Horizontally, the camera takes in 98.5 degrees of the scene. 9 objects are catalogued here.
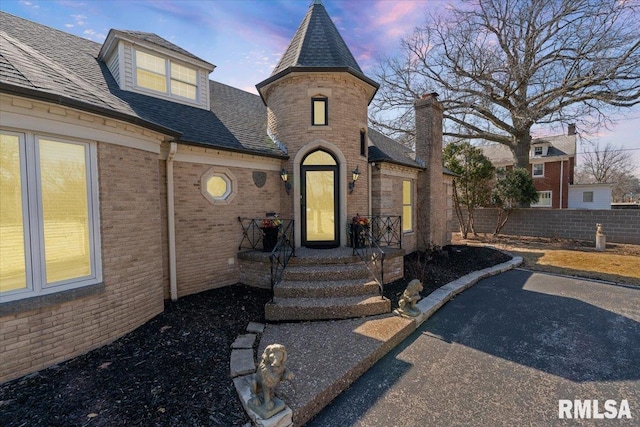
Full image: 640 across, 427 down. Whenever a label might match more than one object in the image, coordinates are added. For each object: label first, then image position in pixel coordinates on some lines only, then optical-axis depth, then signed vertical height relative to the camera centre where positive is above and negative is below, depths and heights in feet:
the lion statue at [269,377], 9.31 -5.90
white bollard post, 43.11 -6.24
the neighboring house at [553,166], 83.61 +11.56
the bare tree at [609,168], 141.69 +18.42
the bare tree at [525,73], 47.32 +25.22
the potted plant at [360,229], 26.19 -2.32
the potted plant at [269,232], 24.39 -2.38
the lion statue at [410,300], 17.76 -6.30
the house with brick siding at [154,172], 12.09 +2.41
